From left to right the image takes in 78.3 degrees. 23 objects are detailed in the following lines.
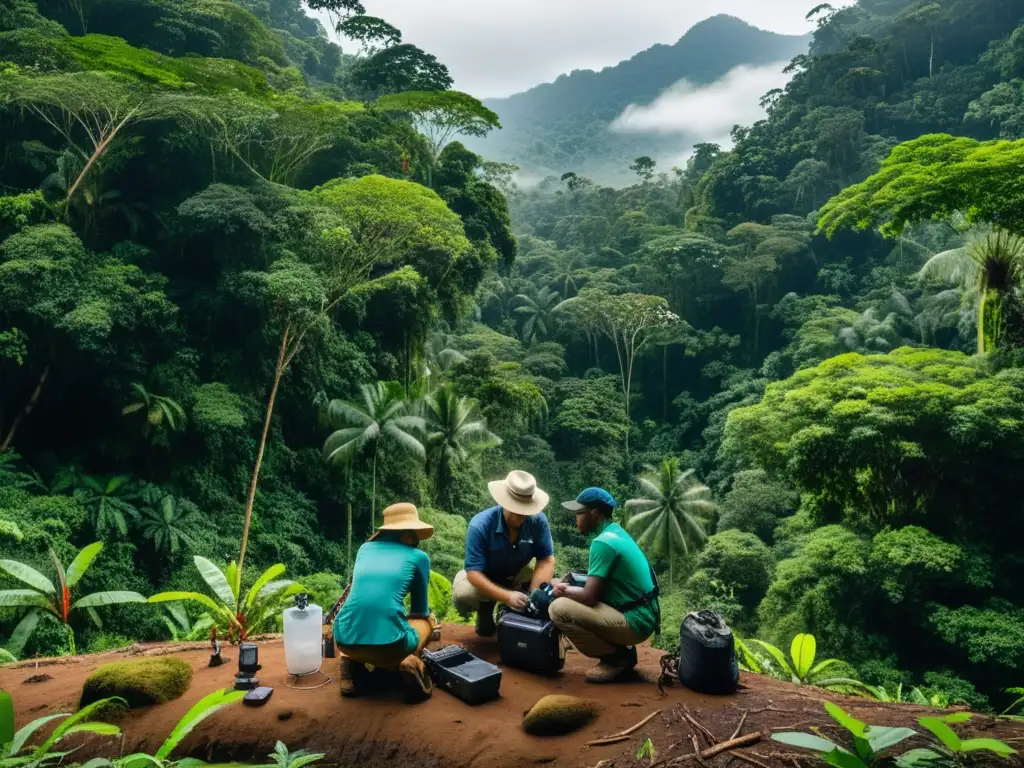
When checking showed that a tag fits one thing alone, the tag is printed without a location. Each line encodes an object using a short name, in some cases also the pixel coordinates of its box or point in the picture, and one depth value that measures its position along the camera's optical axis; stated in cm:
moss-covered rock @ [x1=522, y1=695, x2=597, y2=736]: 278
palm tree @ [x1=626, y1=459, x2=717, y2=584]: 2030
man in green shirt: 323
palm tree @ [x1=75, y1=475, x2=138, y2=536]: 1071
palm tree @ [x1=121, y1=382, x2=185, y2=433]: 1178
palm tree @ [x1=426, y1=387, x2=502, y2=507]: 1830
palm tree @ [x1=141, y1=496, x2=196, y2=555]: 1140
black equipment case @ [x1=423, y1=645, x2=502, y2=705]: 308
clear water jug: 342
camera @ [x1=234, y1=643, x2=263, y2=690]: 338
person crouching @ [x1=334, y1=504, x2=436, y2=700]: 302
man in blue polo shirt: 370
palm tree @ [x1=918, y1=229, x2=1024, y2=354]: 1203
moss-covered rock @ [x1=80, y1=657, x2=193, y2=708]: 314
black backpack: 307
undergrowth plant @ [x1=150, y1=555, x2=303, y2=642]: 443
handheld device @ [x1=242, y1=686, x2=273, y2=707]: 306
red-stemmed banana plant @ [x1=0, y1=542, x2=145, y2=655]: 447
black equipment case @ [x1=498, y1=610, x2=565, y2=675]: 344
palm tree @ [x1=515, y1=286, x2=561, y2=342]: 3509
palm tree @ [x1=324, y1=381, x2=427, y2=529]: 1505
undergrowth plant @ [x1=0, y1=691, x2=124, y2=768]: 245
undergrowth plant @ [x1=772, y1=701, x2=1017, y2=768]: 213
